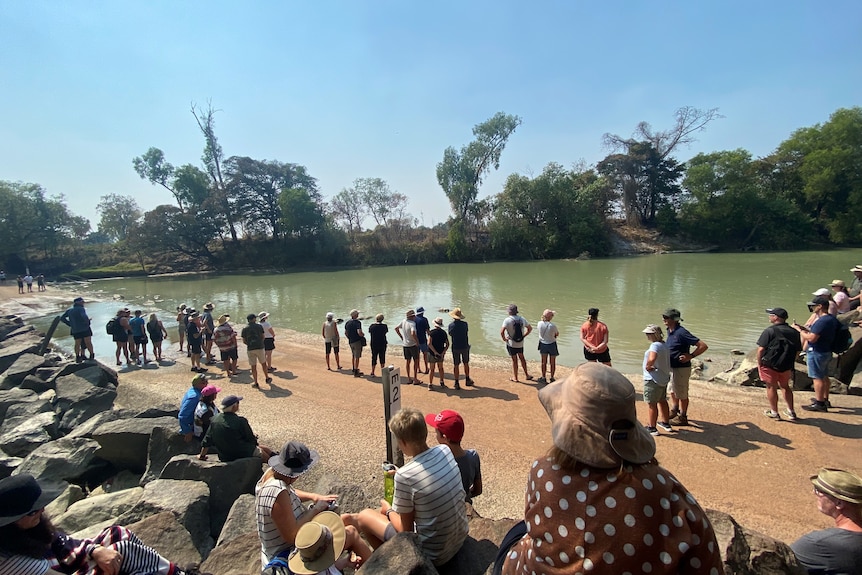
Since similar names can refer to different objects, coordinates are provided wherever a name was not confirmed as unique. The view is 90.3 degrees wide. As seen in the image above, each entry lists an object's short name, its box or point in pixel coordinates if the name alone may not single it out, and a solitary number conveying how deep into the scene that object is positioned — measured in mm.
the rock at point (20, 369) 10500
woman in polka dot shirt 1340
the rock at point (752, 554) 2547
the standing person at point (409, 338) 9328
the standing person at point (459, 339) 9070
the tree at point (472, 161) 55506
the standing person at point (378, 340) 10055
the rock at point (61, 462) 6047
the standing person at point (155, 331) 12859
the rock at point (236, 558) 3414
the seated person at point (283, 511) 3150
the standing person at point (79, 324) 11789
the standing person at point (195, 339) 11664
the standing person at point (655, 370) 6051
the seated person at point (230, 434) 5145
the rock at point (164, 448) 5938
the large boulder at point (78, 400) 8242
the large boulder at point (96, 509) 4718
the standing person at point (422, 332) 9406
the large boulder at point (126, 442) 6277
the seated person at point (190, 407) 5963
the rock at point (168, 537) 3746
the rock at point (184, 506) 4430
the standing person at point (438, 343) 9047
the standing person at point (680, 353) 6254
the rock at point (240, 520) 4105
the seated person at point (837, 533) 2436
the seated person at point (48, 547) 2539
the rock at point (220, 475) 4961
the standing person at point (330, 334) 10875
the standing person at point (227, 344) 10867
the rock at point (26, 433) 7336
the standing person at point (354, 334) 10219
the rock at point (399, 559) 2514
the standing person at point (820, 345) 6570
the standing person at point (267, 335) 10789
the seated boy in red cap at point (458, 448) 3498
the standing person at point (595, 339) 7793
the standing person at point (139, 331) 12445
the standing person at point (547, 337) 8773
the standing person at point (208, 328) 12367
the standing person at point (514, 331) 8875
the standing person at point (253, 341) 9906
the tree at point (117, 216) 74062
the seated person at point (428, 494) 2873
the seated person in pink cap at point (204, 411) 5945
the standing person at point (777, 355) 6172
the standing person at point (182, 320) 12852
